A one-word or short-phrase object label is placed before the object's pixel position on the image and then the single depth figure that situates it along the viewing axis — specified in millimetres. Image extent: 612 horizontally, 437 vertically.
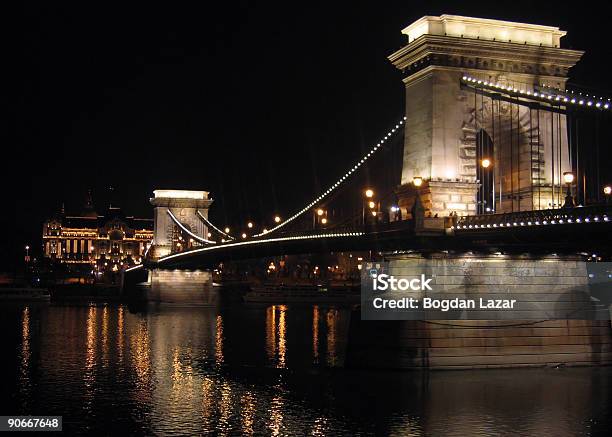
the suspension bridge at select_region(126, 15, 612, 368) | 31422
